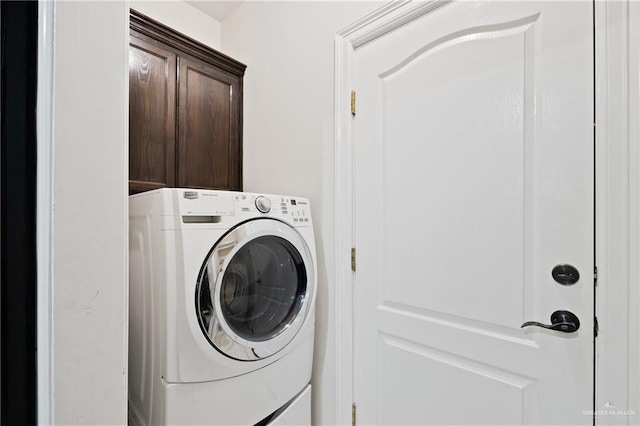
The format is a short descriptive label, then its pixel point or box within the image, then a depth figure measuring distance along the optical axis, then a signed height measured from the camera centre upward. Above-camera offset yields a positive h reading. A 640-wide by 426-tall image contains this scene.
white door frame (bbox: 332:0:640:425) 0.83 +0.02
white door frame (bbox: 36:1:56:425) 0.46 +0.01
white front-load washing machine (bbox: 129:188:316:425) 1.06 -0.36
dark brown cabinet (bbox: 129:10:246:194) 1.54 +0.53
